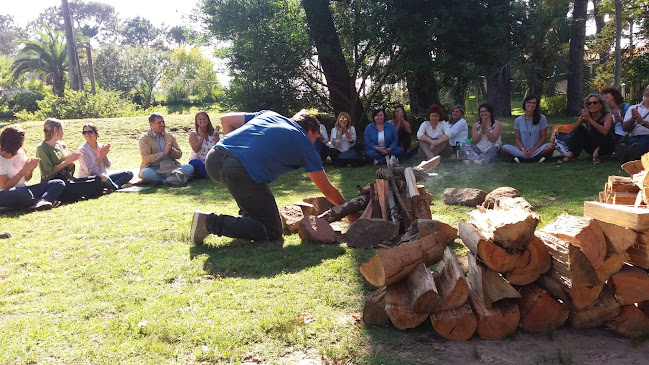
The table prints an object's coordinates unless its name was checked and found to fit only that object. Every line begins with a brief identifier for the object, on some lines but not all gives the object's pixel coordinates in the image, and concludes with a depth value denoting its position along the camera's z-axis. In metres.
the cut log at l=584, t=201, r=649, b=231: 2.75
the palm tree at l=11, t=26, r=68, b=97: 29.33
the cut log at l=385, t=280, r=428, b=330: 2.88
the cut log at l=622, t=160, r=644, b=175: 4.14
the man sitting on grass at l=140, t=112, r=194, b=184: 8.72
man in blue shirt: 4.70
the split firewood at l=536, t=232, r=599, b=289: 2.67
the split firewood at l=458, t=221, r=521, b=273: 2.75
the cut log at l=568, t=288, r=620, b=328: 2.83
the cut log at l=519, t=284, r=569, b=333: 2.83
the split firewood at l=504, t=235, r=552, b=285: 2.81
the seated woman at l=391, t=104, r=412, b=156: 10.28
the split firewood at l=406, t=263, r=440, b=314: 2.75
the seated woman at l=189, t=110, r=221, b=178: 9.12
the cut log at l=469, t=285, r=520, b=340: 2.79
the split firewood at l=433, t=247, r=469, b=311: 2.78
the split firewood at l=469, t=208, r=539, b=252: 2.65
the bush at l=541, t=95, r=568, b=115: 20.82
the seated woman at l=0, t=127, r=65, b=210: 6.77
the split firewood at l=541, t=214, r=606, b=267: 2.73
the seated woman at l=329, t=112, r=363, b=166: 9.89
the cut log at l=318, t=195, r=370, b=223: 5.34
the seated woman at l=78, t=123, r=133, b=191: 8.13
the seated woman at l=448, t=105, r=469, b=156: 9.89
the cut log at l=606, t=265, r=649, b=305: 2.86
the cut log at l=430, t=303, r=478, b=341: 2.77
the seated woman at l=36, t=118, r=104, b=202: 7.59
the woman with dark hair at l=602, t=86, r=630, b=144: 8.90
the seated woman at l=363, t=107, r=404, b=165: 9.82
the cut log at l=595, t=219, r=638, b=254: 2.74
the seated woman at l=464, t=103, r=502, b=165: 9.37
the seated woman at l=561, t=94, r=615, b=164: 8.45
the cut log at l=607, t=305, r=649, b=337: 2.80
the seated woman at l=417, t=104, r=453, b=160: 9.70
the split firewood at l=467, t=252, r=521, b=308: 2.81
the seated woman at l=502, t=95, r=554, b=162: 9.12
